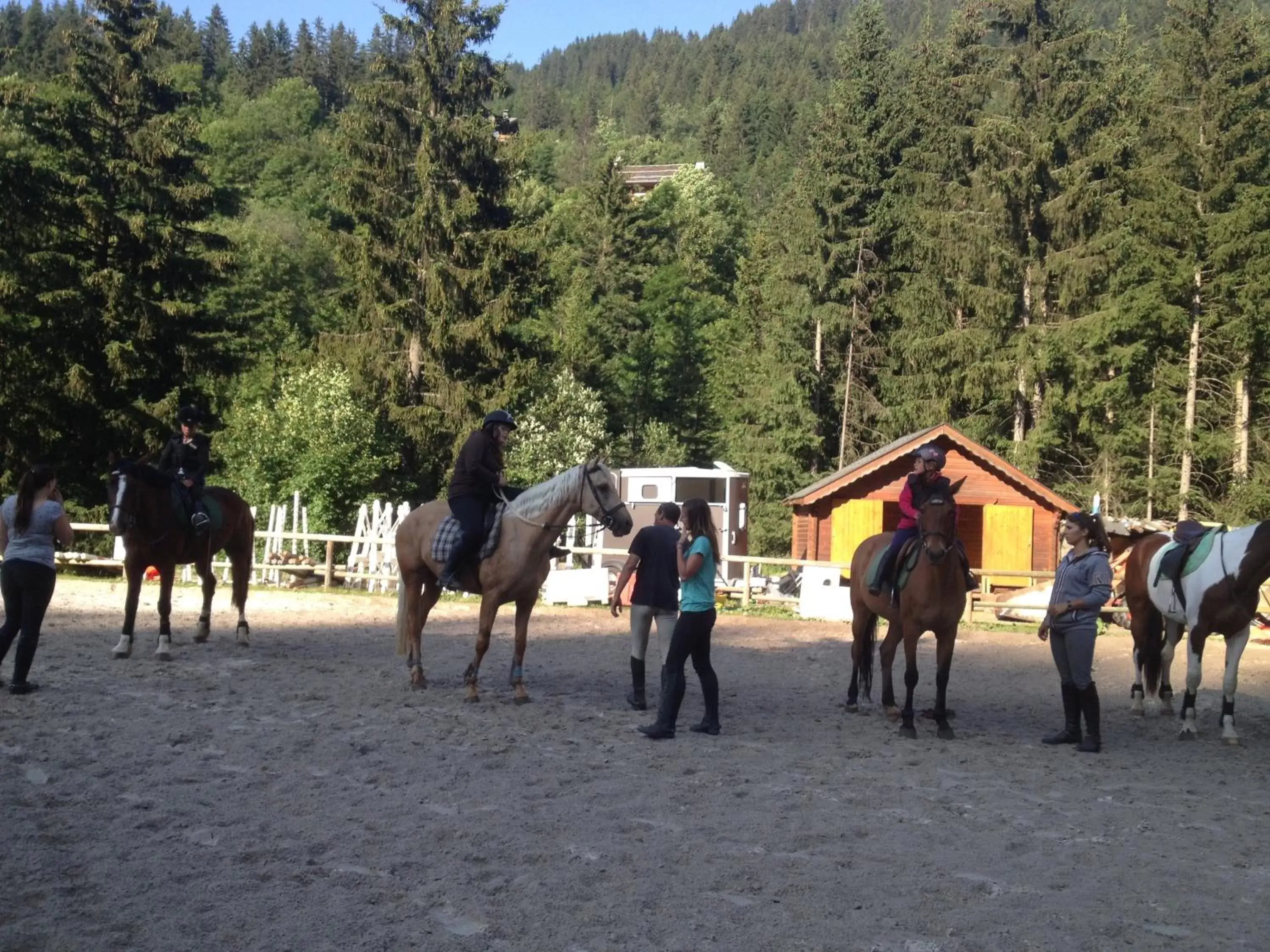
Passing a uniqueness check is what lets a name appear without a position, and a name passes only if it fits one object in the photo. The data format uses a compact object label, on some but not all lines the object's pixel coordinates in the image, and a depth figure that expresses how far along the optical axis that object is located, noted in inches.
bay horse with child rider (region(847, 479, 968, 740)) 396.8
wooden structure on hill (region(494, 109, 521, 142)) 1530.5
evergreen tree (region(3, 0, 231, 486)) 1243.2
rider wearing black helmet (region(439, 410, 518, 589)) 435.8
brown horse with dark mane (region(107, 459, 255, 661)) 487.8
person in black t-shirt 438.0
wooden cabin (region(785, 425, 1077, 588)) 1187.9
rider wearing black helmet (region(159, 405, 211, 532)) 514.9
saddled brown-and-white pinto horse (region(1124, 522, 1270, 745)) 422.6
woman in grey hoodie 394.9
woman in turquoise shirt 382.9
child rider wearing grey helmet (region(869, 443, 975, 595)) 402.0
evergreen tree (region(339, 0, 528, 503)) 1457.9
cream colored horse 429.7
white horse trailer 1323.8
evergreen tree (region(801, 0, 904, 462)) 1752.0
